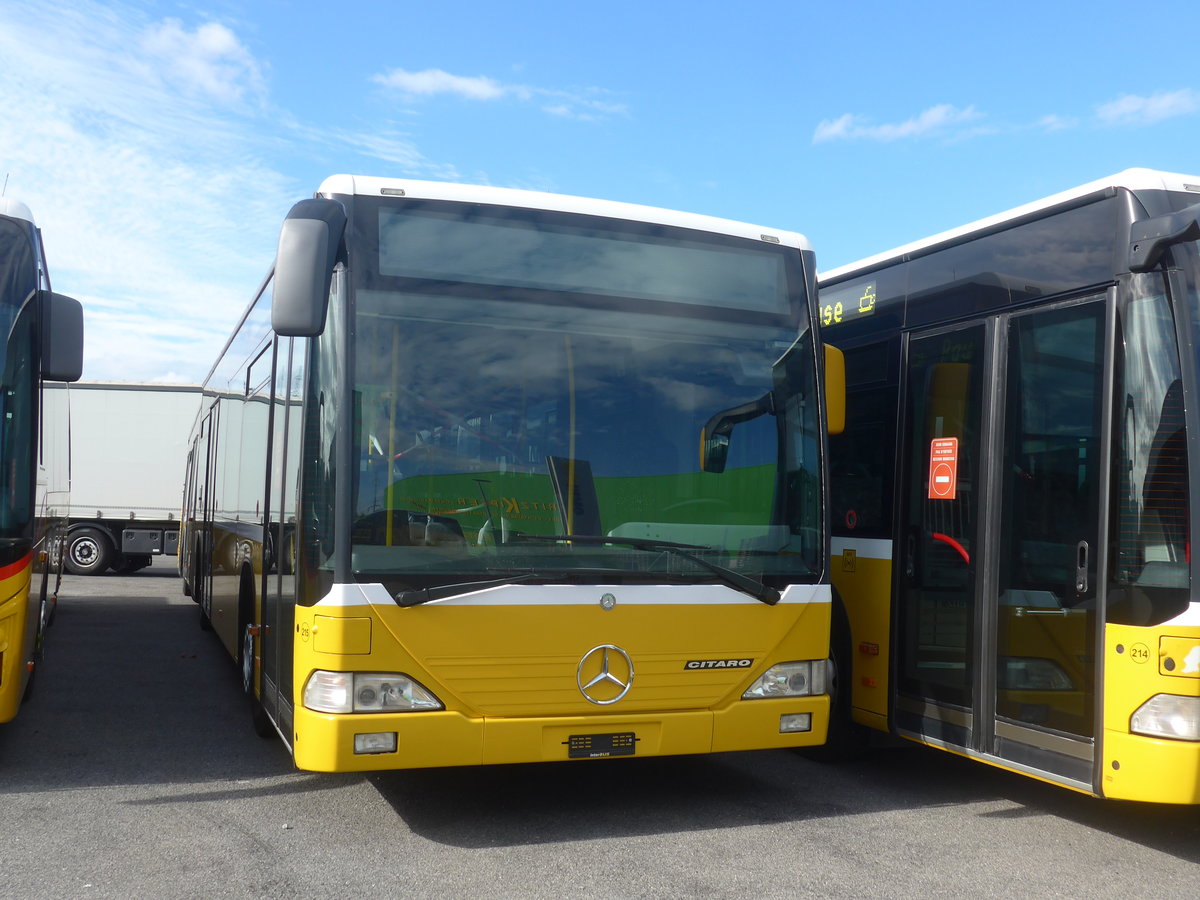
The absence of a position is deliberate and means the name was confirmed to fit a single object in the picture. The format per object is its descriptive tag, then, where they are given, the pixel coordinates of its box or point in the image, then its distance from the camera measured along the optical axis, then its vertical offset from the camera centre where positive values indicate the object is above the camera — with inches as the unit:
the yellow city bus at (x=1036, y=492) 192.5 +0.8
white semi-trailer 875.4 +1.8
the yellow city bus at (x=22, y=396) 232.8 +15.9
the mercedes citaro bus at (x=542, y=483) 194.9 +0.3
